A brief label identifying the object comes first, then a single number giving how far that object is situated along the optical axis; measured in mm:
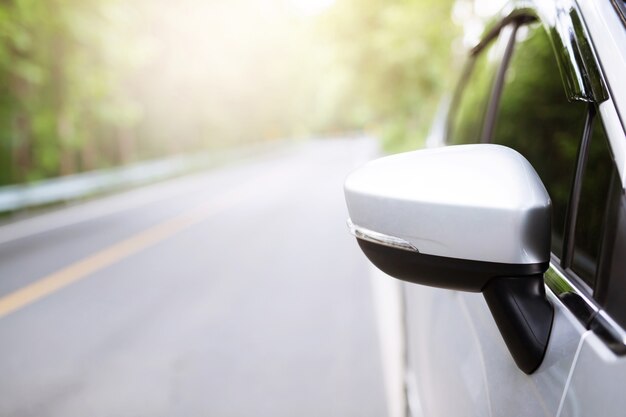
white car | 1001
